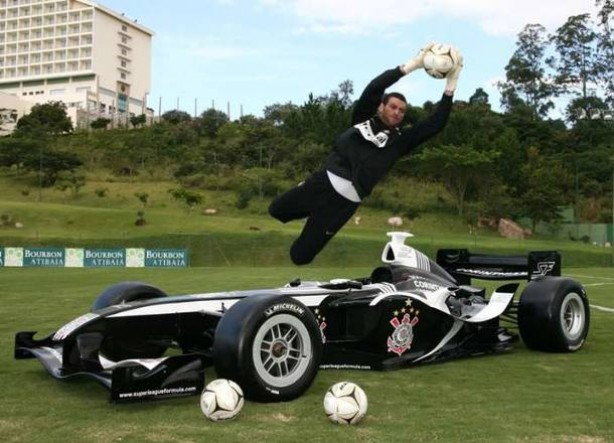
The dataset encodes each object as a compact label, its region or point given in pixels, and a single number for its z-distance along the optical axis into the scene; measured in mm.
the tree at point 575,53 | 85125
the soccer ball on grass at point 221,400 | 4789
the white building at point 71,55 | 127312
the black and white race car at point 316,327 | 5301
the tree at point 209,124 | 86188
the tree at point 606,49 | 82250
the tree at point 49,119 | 87625
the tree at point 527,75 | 90188
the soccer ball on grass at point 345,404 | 4719
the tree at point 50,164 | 66750
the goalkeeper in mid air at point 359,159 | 6867
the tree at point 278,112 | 88594
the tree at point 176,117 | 92562
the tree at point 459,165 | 59500
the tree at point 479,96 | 93200
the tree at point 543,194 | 57219
